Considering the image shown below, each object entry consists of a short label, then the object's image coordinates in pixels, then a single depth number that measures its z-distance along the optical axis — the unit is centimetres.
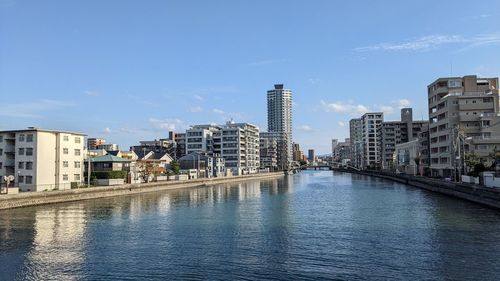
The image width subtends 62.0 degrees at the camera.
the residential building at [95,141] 17161
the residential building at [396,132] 18132
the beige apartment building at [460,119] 8219
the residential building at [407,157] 12762
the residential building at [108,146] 15662
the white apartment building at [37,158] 6312
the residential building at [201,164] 13296
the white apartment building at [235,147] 16550
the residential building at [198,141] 16462
